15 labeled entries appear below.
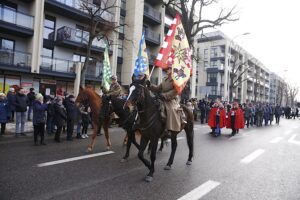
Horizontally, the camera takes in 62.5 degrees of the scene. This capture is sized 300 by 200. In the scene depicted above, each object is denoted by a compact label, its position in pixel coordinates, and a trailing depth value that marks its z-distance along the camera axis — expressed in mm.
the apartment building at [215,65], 58594
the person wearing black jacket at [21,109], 10211
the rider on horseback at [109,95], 7926
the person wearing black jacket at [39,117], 8820
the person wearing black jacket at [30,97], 14648
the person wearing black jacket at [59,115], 9719
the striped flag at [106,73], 13362
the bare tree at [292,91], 93738
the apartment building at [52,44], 19641
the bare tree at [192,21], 22438
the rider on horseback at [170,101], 6016
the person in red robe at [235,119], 14809
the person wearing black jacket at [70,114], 10266
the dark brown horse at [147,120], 5395
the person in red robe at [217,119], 14319
